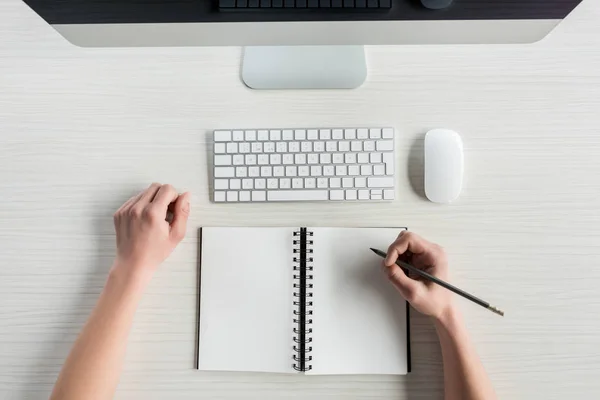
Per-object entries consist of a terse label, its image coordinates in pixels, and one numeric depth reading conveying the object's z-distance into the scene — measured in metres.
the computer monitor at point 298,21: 0.68
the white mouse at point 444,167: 0.78
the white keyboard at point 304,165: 0.79
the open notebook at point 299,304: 0.76
